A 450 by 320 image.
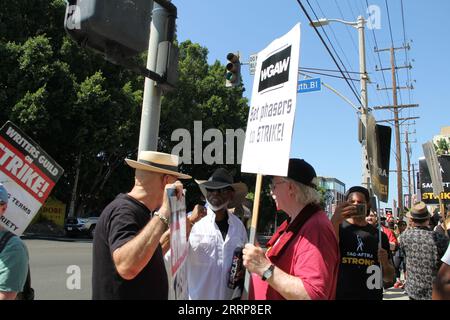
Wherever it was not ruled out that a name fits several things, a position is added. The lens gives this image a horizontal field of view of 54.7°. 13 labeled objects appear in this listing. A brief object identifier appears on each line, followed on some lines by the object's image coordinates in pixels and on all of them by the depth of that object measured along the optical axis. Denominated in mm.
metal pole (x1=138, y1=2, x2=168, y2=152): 3627
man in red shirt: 2182
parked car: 25191
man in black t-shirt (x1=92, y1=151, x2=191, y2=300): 2439
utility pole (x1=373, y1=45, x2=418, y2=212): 30331
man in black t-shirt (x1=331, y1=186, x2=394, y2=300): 3984
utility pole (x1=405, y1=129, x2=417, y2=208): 48562
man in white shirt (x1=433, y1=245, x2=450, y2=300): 2340
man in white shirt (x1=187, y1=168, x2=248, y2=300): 3361
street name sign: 13532
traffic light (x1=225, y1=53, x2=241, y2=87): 10734
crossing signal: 3225
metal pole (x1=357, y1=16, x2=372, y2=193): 13770
